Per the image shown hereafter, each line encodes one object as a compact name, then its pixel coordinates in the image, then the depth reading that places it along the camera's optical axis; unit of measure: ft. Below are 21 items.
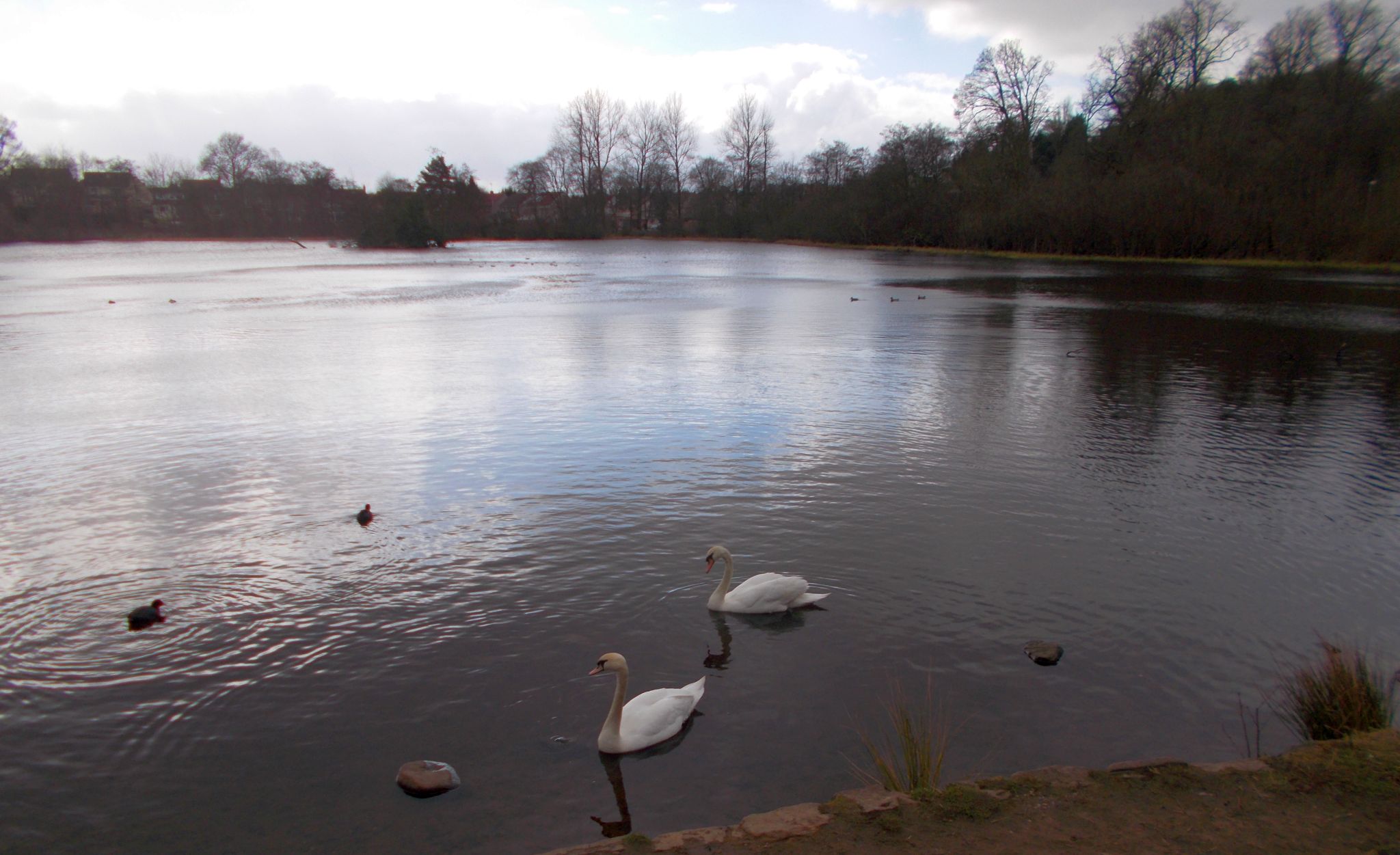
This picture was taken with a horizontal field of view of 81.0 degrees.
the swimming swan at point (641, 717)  15.57
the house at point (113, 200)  265.54
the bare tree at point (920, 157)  229.25
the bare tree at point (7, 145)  230.27
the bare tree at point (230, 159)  308.19
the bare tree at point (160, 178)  316.19
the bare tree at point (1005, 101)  219.41
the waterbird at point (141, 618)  20.43
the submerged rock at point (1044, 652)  18.54
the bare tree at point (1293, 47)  153.48
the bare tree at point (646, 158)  376.68
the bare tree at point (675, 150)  381.40
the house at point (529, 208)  335.67
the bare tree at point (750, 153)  364.38
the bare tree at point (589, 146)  366.22
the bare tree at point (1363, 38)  142.41
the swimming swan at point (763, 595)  20.86
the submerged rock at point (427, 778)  14.40
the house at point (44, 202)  235.61
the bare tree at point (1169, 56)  184.65
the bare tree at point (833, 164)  290.56
